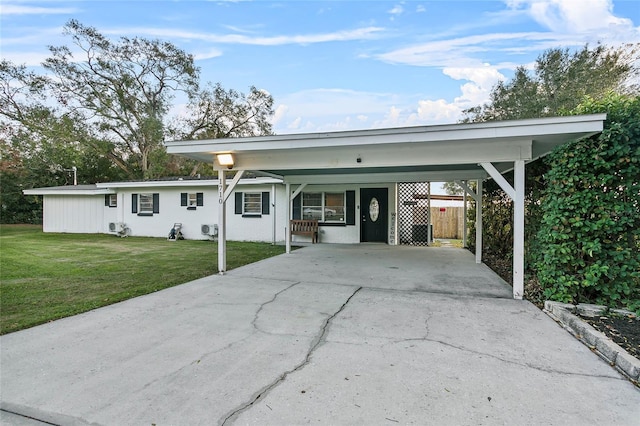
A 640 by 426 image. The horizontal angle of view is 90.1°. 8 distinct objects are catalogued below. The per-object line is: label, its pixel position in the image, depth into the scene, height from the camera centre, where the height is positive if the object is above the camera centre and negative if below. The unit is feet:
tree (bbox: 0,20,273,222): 59.72 +20.51
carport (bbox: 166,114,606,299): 13.84 +3.40
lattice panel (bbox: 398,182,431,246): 38.01 -0.16
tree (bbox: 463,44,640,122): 38.93 +17.29
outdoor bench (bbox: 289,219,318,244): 38.04 -1.90
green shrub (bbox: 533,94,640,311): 11.92 -0.02
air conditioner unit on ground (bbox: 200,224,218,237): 39.73 -2.30
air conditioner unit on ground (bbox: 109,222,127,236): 44.88 -2.37
